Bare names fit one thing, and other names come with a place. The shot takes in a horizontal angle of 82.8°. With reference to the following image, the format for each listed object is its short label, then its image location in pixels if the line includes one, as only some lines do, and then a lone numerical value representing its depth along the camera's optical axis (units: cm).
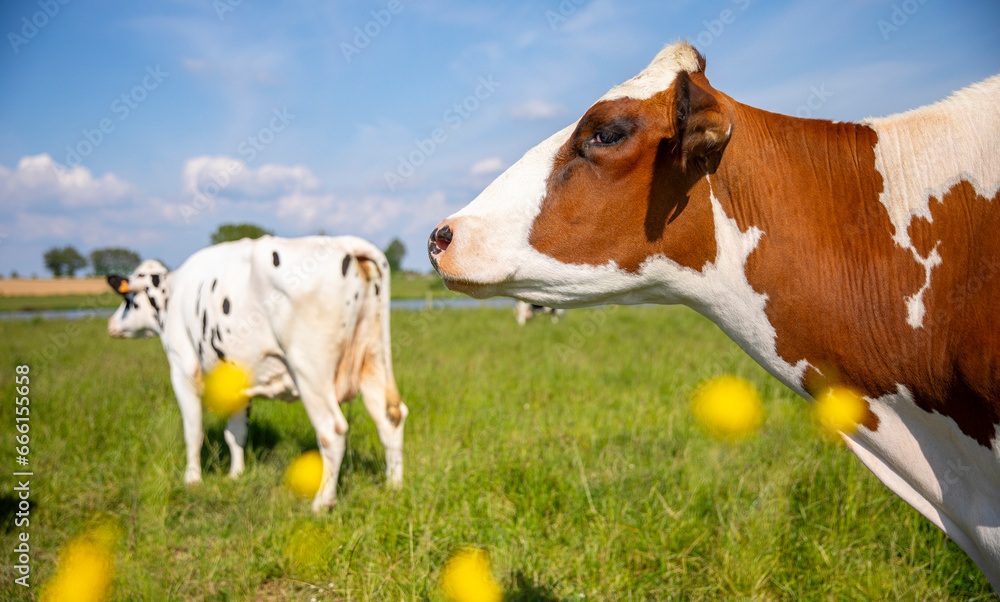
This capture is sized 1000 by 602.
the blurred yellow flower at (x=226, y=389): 485
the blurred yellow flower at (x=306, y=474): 449
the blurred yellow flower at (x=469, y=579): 284
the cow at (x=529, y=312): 1659
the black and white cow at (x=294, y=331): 430
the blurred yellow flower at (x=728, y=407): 524
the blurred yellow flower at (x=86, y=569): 302
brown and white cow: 148
